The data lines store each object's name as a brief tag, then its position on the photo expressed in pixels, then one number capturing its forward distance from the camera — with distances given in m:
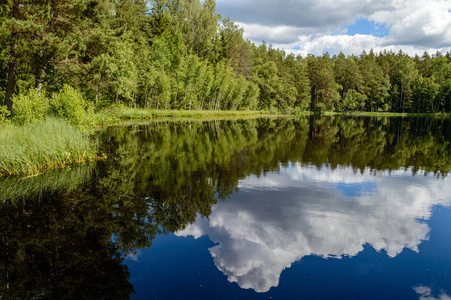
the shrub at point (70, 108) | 21.14
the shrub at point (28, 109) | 18.89
